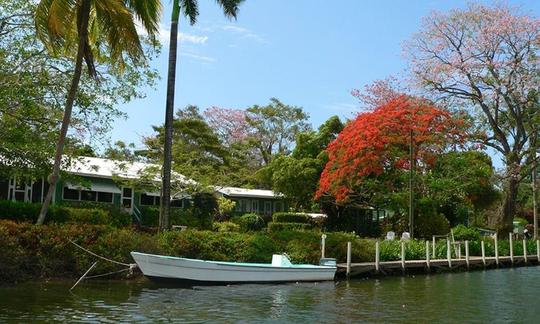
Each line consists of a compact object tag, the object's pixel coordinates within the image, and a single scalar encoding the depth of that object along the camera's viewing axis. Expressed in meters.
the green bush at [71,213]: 24.72
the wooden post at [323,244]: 24.05
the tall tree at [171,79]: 22.78
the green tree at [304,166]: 42.22
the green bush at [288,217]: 41.16
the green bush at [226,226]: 32.88
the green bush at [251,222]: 38.16
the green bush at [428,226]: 37.06
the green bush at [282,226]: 36.15
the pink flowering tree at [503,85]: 33.59
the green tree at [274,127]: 62.12
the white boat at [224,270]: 19.19
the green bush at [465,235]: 35.09
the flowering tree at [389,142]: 34.09
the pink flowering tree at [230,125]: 61.66
